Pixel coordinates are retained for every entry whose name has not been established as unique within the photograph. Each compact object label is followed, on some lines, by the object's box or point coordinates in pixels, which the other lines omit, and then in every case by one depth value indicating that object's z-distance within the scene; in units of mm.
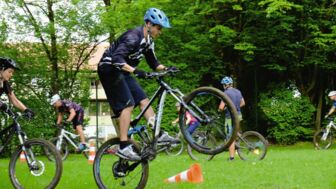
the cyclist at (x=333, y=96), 20078
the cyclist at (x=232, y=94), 13844
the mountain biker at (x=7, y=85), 8336
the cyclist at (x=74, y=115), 16953
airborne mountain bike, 6785
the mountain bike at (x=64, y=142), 17625
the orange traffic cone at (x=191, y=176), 9094
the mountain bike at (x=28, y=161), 8383
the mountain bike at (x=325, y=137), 21703
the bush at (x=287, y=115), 26766
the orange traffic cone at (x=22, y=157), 8492
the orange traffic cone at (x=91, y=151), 16156
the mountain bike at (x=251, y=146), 14648
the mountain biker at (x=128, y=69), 7020
